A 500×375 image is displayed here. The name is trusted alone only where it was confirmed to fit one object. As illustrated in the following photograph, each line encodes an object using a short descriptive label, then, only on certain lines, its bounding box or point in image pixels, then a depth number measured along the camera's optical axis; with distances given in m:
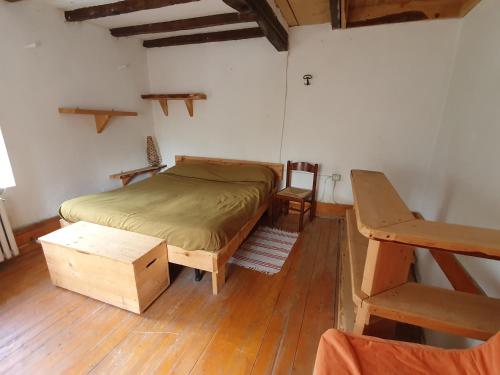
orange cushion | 0.79
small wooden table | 3.32
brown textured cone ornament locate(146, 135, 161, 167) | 3.83
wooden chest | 1.65
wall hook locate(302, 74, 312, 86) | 3.00
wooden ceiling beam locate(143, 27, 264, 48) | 3.03
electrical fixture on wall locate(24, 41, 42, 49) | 2.29
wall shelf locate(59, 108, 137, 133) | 2.71
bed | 1.83
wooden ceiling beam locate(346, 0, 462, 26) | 2.34
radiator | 2.08
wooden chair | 2.91
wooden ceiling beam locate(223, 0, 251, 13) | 1.72
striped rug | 2.29
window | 2.21
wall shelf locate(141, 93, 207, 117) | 3.46
